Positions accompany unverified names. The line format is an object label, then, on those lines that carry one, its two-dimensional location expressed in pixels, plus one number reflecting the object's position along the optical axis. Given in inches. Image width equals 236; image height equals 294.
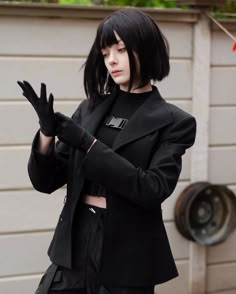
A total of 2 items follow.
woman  140.7
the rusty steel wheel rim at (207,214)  267.2
